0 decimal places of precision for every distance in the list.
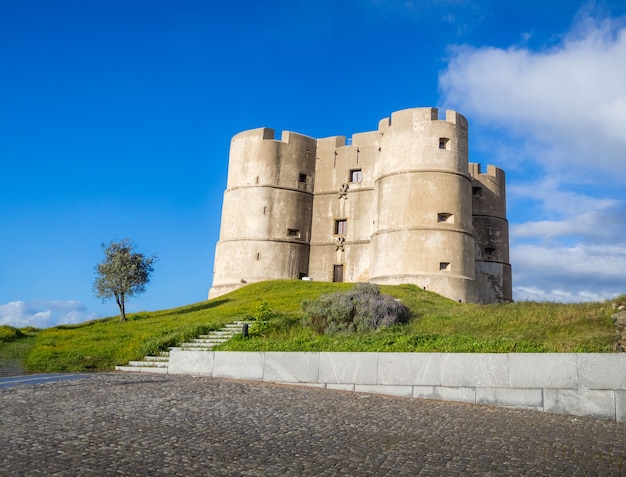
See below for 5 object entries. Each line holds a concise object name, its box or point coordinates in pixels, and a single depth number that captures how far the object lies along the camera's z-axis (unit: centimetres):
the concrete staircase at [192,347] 1658
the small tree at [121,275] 3228
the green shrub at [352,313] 1656
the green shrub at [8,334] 2539
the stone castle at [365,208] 3322
